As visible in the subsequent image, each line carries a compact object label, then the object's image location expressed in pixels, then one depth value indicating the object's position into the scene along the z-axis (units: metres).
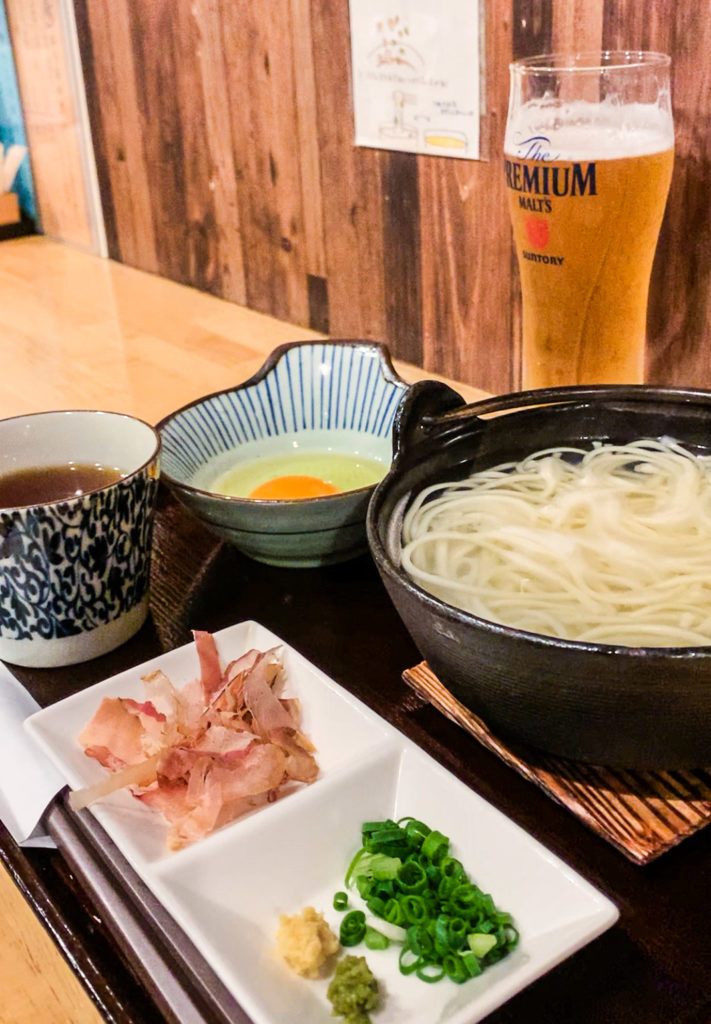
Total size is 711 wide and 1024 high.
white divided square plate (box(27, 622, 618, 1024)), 0.22
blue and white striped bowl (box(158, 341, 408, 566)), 0.37
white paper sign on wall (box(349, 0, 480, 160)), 0.53
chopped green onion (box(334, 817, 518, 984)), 0.23
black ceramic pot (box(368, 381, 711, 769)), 0.22
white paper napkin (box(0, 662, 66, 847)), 0.28
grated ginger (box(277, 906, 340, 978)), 0.23
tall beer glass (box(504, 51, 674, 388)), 0.40
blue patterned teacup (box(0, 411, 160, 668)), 0.31
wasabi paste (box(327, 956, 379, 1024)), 0.22
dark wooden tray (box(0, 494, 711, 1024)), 0.22
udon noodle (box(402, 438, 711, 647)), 0.27
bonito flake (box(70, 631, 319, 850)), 0.27
